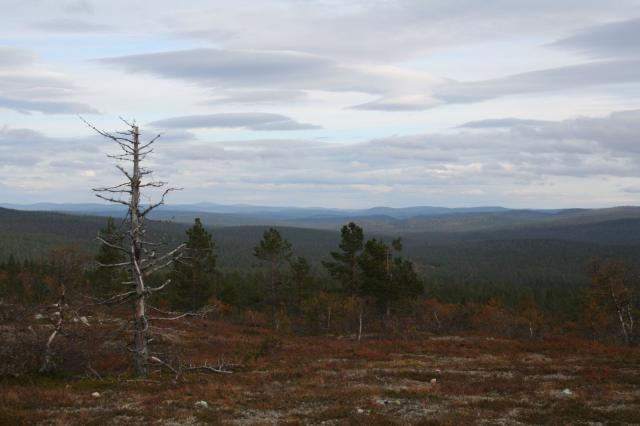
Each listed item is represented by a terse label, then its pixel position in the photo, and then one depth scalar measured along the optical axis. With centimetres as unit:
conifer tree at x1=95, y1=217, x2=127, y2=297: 5581
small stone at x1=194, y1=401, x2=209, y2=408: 1766
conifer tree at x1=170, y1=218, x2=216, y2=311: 5947
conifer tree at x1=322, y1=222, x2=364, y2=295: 5552
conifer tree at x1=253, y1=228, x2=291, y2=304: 6131
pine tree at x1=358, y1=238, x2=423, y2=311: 5450
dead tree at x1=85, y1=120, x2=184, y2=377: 2029
